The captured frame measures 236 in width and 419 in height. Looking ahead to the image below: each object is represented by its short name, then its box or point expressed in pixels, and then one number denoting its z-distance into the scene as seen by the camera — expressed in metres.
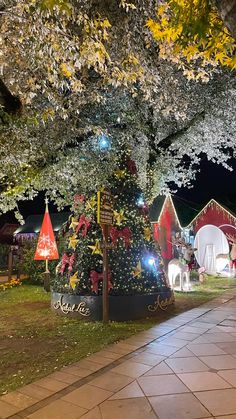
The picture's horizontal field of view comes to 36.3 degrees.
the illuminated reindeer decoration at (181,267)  12.21
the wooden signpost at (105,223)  7.41
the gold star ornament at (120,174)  9.03
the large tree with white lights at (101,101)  5.23
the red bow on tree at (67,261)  8.55
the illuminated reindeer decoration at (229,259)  16.73
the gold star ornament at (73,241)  8.71
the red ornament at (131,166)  9.22
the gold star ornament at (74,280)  8.18
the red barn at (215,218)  18.33
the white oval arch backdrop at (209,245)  18.51
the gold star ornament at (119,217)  8.61
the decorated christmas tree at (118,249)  8.13
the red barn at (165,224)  16.01
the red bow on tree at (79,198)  9.08
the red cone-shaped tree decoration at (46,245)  12.95
